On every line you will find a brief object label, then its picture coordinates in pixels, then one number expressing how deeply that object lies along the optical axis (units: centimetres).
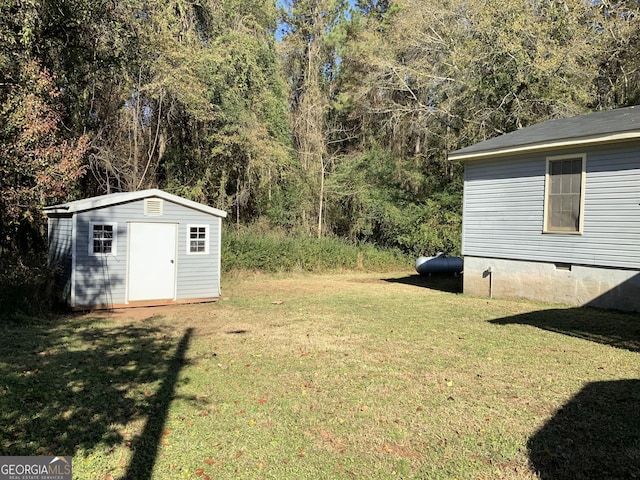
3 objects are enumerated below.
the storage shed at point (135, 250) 954
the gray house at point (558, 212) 933
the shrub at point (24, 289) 861
